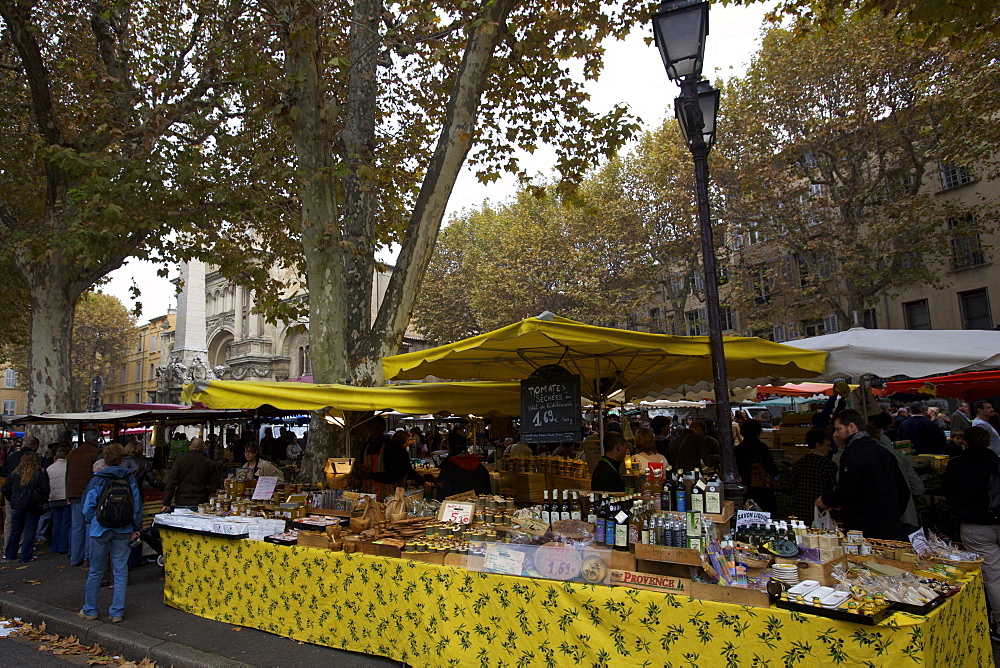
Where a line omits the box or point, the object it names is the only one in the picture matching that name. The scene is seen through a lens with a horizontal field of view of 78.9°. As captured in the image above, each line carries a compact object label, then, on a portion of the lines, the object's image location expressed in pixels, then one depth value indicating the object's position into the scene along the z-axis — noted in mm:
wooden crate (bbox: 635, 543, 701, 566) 3637
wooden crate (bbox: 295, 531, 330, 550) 5281
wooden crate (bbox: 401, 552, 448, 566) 4559
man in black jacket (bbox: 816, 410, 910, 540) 4754
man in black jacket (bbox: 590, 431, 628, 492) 5594
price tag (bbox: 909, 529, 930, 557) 4129
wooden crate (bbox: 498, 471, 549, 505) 7824
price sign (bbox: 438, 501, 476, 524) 5326
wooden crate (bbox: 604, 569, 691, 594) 3607
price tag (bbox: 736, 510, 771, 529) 4262
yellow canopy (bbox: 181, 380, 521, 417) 6520
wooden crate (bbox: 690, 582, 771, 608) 3314
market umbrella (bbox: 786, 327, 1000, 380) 5453
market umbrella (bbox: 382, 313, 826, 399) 4922
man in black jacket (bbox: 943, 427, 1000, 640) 5043
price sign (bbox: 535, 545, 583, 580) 3951
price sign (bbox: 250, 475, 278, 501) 7070
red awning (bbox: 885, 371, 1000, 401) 10050
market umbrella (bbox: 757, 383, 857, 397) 15455
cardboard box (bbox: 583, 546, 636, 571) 3908
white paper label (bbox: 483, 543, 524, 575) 4145
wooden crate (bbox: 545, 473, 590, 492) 7664
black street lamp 4668
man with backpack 5965
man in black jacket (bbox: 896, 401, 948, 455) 10289
